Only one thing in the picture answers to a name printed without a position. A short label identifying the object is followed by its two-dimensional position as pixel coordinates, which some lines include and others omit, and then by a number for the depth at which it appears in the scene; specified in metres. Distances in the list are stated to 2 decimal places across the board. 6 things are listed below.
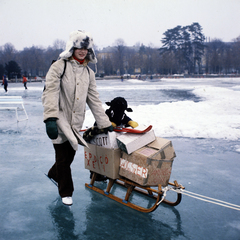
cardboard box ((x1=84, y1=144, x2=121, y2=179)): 2.98
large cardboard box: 2.72
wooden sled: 2.71
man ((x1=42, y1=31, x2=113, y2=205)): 2.67
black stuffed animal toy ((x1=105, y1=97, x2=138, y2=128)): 3.36
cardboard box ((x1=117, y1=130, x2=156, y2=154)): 2.82
